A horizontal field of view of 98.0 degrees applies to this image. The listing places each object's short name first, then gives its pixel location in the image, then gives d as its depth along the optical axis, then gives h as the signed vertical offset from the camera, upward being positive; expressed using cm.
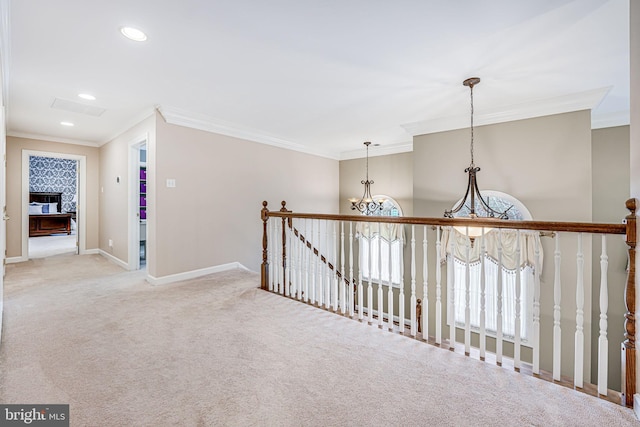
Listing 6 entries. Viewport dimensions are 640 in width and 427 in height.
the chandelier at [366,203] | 633 +17
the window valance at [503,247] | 349 -52
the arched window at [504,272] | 355 -91
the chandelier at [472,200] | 264 +14
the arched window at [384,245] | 589 -77
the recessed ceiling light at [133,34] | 201 +131
